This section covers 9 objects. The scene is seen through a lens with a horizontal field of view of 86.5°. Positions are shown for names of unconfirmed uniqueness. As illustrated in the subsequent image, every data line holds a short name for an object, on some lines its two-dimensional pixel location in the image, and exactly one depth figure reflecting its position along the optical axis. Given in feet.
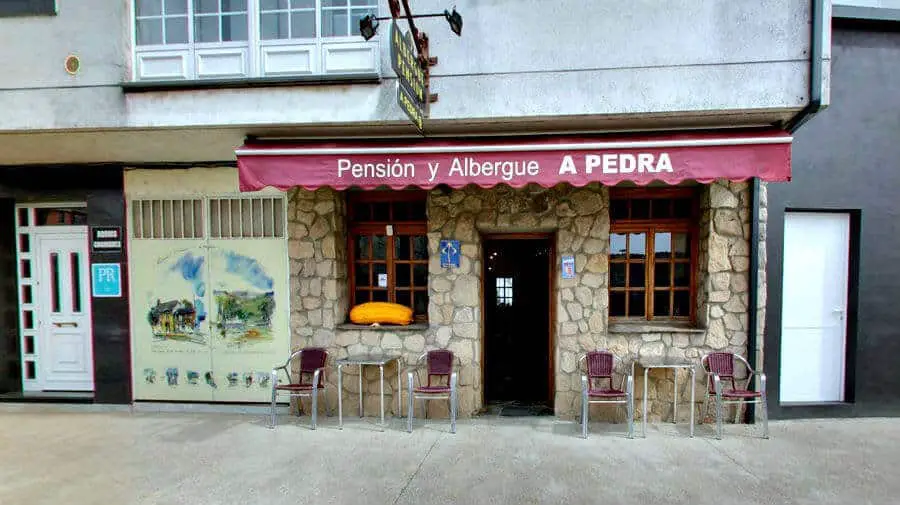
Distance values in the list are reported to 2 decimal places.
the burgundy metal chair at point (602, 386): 18.40
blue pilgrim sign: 20.59
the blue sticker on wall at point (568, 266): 20.30
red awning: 16.28
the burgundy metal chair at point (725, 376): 18.89
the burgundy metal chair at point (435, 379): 19.04
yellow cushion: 21.08
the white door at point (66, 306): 23.68
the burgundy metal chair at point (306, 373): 19.65
